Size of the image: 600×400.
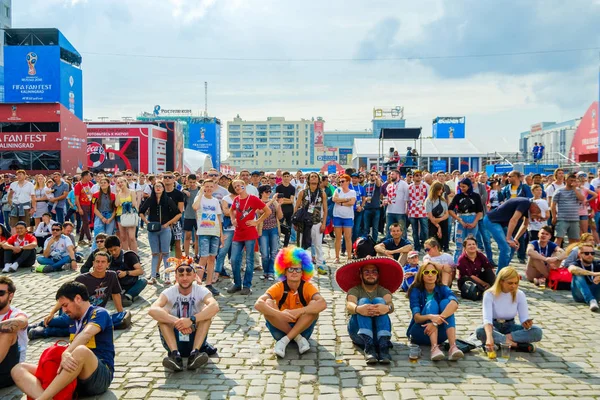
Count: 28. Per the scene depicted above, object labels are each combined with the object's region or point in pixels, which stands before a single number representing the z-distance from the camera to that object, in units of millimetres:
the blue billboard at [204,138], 85188
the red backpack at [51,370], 4543
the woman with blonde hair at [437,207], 11305
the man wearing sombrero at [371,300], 5883
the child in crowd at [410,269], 8750
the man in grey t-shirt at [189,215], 11148
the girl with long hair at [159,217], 9594
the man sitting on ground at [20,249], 11625
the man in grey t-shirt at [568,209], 10859
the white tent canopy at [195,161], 55028
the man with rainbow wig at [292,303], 6039
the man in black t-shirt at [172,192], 9750
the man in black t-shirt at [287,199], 11844
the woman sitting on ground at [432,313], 5938
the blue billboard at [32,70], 43844
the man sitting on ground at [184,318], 5547
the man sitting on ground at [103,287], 6969
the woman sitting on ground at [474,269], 8562
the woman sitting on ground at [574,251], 8633
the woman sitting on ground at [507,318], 6059
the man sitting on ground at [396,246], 9202
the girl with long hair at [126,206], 10844
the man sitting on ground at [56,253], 11305
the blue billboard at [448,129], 63406
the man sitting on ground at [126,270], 8344
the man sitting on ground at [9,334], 4887
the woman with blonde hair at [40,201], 14812
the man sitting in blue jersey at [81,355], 4504
